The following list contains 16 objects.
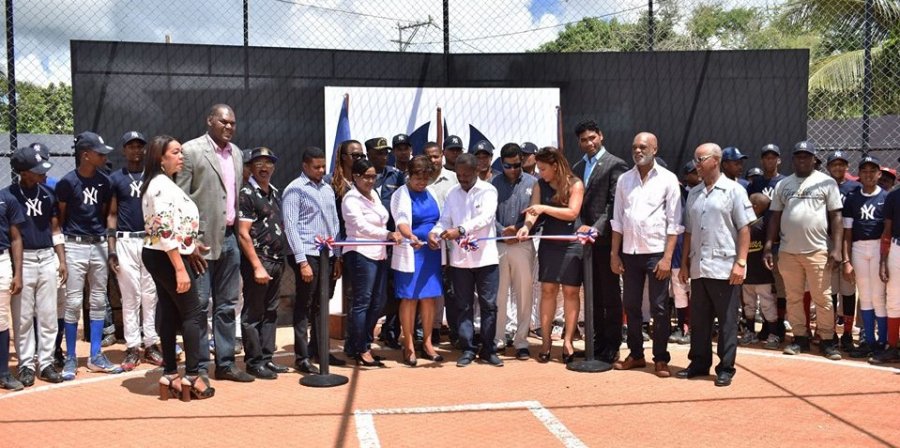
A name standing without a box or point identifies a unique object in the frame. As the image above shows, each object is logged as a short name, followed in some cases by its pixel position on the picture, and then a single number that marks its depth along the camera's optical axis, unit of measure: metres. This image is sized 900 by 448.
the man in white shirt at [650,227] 7.05
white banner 10.58
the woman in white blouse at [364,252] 7.24
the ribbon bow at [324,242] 6.87
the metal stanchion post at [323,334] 6.77
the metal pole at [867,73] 10.34
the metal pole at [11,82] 9.10
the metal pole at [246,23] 10.36
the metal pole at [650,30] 11.12
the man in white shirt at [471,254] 7.40
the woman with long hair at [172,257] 5.89
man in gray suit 6.60
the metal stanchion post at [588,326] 7.29
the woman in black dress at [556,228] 7.38
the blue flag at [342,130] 10.45
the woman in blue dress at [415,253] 7.37
